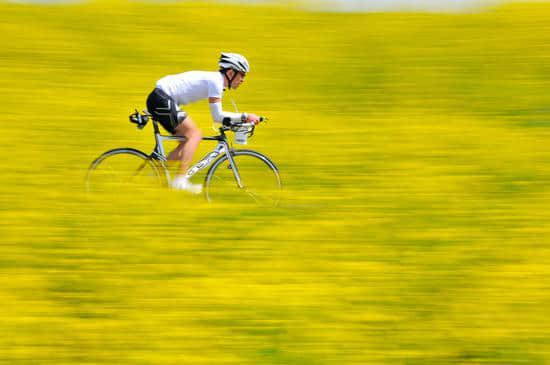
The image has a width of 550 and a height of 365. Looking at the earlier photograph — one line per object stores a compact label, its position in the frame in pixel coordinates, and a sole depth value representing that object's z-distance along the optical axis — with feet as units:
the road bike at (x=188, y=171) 57.72
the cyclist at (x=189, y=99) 56.95
